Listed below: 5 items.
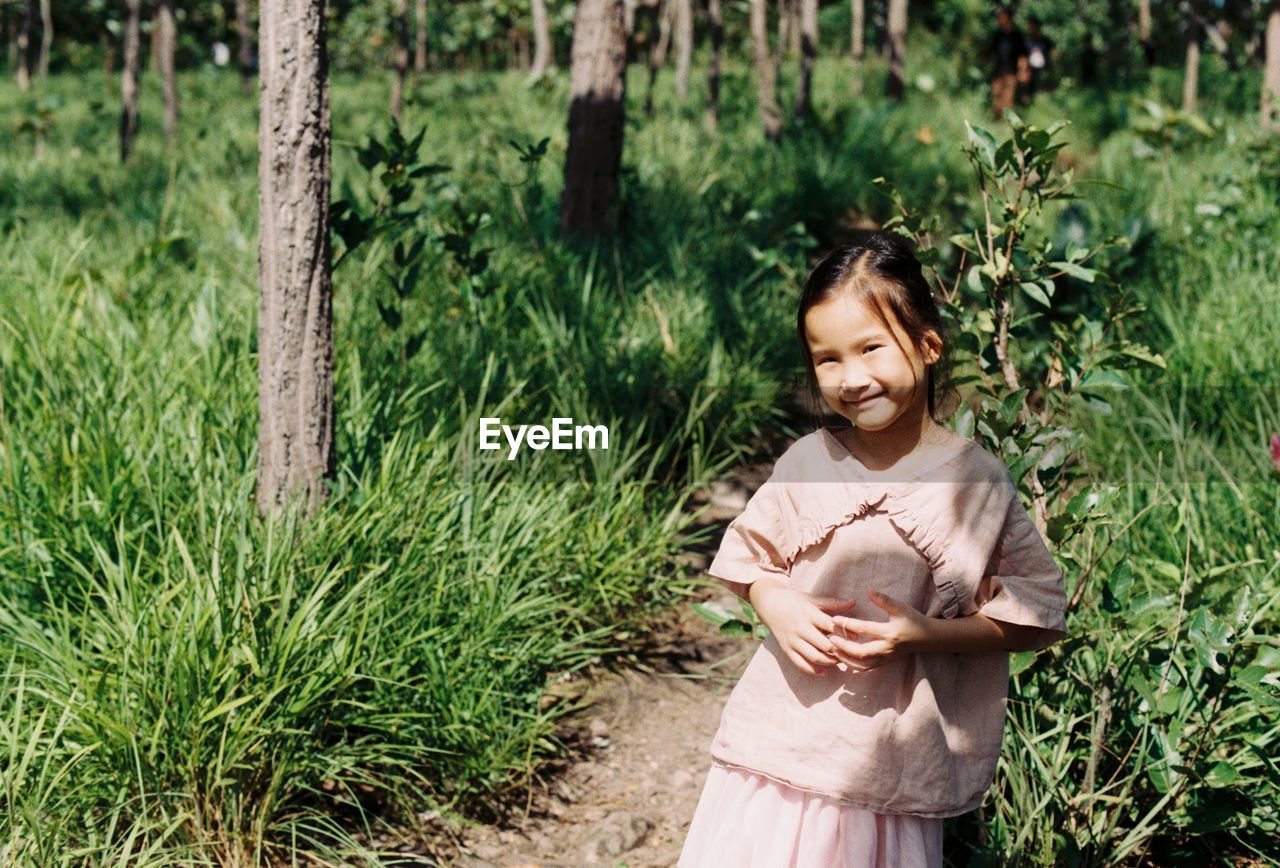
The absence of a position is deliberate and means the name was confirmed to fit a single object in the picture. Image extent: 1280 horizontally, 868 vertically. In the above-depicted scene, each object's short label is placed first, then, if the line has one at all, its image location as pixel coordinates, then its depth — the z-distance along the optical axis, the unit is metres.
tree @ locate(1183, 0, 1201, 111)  9.97
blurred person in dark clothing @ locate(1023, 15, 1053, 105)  11.53
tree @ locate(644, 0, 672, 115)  11.71
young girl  1.46
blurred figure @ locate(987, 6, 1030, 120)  11.23
